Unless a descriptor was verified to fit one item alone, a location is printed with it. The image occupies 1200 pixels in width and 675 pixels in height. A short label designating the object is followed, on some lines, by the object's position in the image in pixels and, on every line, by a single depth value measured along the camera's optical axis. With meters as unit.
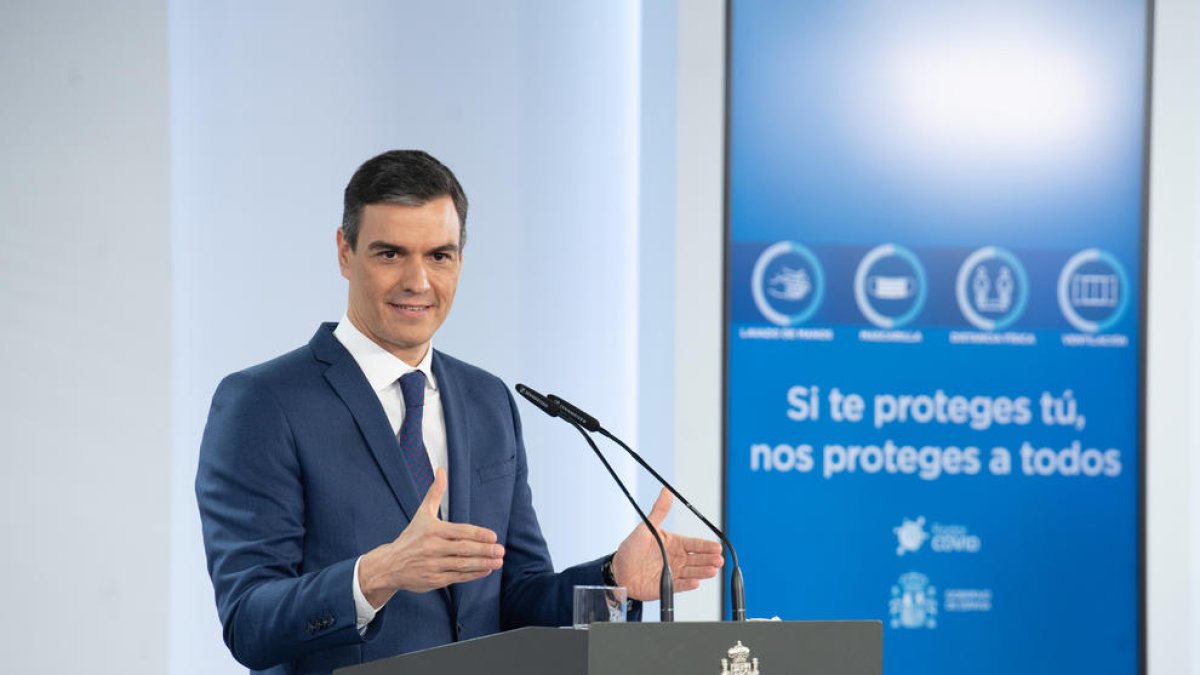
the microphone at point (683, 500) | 4.63
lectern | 4.45
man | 4.80
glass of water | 4.59
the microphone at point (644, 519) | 4.63
